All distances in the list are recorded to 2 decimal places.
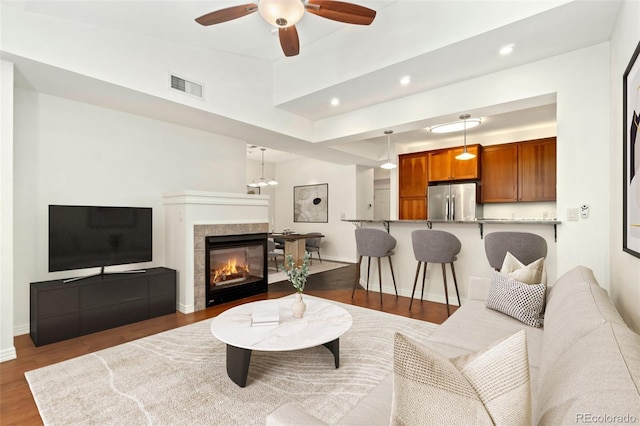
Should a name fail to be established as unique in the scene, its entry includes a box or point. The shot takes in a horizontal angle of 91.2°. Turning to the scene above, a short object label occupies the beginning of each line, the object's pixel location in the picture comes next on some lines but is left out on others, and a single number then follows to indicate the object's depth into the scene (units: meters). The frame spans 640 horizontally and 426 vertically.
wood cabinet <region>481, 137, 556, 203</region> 5.23
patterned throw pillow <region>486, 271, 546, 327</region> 2.15
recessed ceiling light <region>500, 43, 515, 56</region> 2.80
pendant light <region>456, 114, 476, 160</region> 3.79
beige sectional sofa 0.65
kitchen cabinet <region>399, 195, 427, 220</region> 6.34
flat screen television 3.05
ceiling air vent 3.40
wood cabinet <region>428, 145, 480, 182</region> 5.78
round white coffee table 1.99
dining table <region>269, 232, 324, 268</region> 6.66
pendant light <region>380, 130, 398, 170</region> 5.03
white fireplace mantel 3.83
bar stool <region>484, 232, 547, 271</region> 3.10
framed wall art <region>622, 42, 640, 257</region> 1.60
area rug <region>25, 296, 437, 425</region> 1.83
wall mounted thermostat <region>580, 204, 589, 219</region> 2.84
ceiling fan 2.15
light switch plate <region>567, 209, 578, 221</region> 2.90
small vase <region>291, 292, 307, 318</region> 2.44
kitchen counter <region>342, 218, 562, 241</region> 3.17
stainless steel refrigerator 5.69
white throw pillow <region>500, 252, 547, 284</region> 2.40
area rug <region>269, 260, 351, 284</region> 5.72
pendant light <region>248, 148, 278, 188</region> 7.46
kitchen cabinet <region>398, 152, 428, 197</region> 6.36
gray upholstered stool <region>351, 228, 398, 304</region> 4.12
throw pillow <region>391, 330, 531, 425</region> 0.72
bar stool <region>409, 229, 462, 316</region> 3.69
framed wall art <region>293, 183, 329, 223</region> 8.30
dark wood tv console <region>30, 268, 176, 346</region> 2.86
